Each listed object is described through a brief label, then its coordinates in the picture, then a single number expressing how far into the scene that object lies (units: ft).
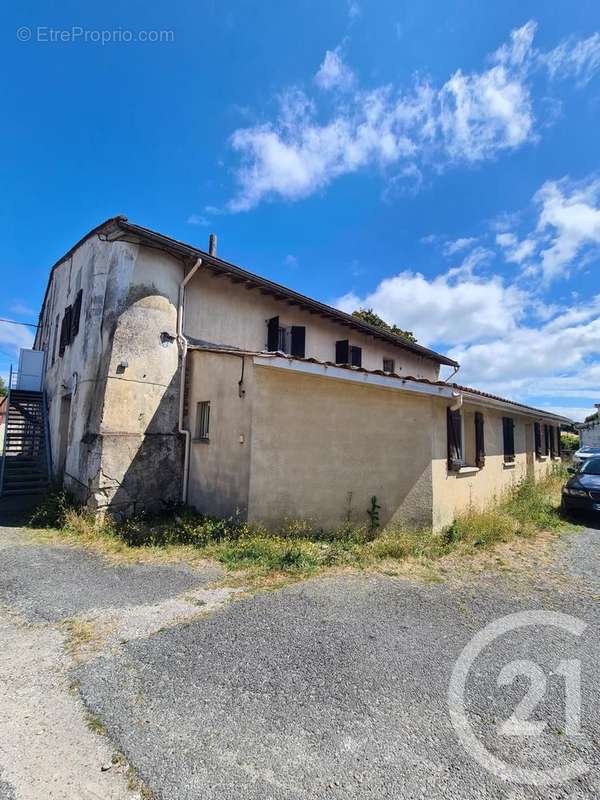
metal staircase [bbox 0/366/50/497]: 34.07
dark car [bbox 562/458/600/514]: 28.94
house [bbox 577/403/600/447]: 99.40
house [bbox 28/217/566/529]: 23.02
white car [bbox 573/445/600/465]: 67.79
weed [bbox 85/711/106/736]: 8.34
